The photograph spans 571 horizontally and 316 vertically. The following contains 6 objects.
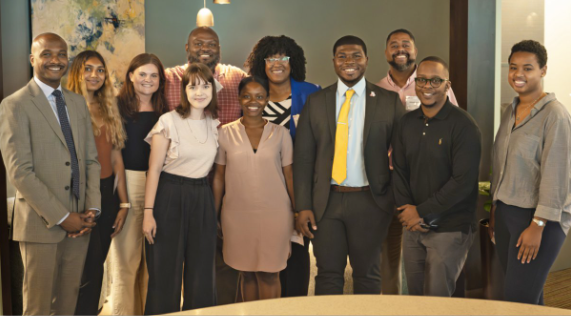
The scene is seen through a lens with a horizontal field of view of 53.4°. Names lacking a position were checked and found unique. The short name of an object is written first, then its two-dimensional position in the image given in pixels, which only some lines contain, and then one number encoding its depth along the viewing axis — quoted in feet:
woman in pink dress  10.57
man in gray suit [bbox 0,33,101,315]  9.30
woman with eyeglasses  11.37
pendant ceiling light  17.12
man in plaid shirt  11.73
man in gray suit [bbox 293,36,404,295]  10.32
